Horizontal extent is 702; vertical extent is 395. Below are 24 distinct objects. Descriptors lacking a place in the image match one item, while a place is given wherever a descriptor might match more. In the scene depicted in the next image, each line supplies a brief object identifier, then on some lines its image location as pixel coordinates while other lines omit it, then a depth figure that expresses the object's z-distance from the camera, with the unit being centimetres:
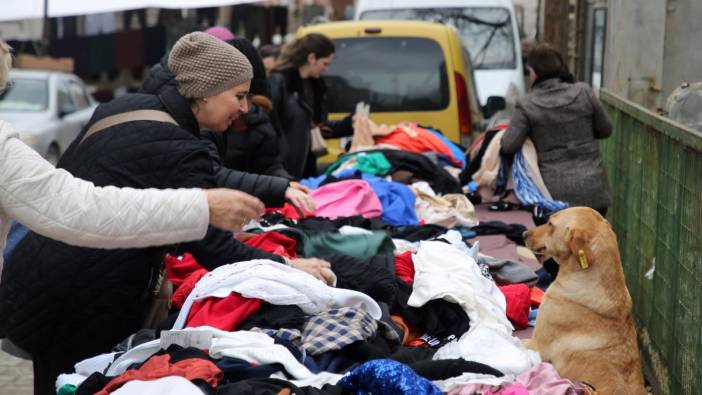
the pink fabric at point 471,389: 344
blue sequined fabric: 319
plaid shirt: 367
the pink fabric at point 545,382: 355
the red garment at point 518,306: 474
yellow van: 1030
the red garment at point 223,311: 385
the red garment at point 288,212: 620
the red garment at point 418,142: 864
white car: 1582
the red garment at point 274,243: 518
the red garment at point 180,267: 484
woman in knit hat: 396
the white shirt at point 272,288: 392
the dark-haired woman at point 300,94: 834
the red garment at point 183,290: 448
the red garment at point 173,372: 326
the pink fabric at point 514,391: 341
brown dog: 420
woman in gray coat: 784
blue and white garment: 767
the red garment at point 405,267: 479
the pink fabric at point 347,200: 649
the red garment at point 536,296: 508
